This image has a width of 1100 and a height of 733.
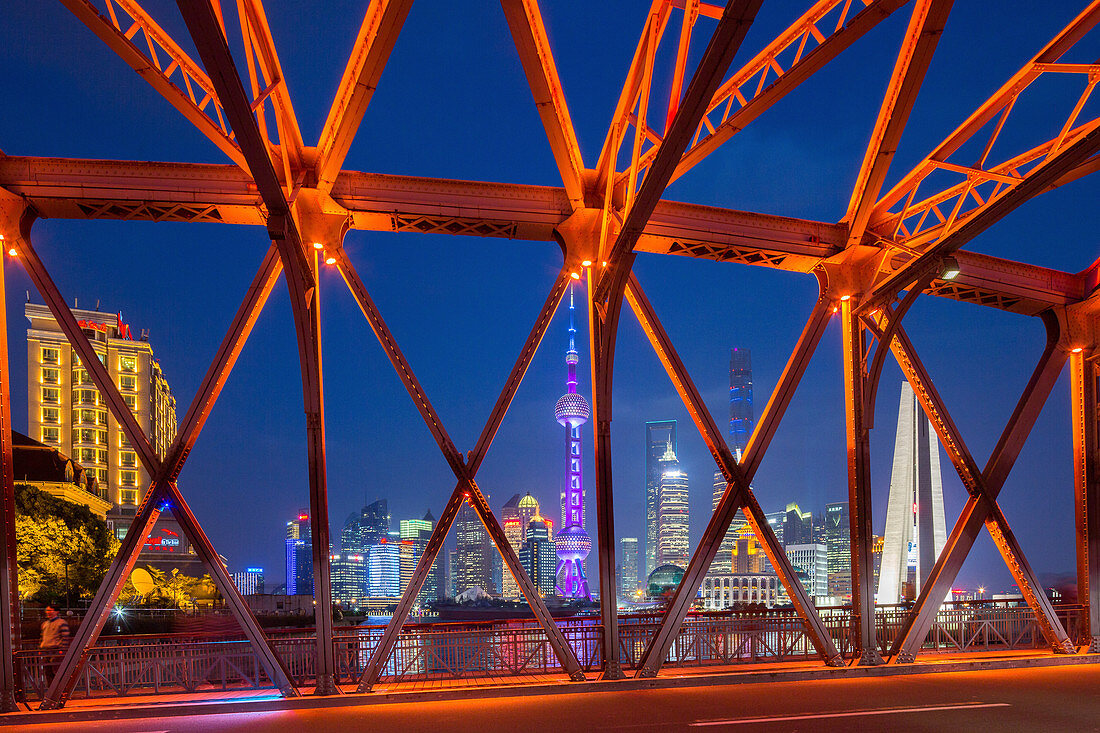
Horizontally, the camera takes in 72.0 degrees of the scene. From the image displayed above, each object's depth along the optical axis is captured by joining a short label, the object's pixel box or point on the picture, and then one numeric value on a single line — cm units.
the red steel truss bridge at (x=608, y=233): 932
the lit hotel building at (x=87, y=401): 8788
